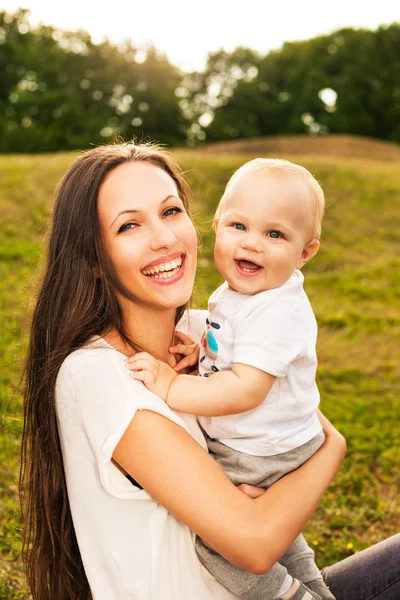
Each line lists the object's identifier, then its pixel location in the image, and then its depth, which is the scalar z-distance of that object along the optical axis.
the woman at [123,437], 1.66
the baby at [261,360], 1.82
